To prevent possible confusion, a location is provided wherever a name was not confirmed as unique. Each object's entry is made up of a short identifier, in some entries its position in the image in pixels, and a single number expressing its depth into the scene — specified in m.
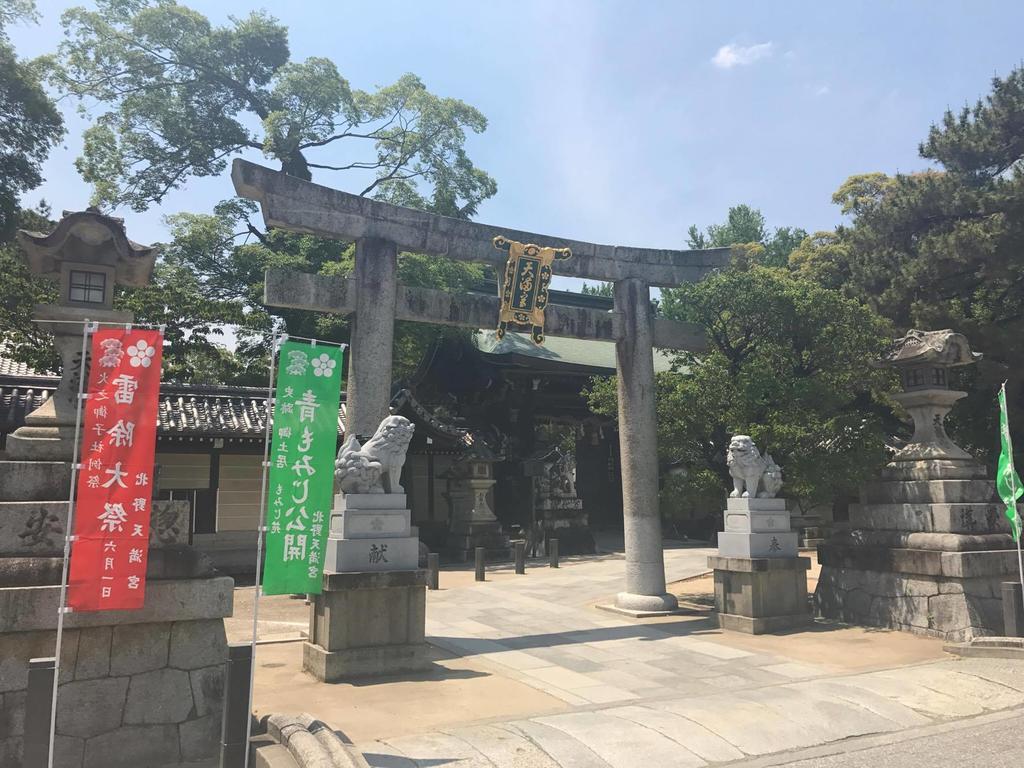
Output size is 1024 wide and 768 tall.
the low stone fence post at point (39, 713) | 4.29
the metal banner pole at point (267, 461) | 4.94
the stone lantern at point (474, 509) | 22.28
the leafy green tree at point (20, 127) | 17.95
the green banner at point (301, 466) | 6.29
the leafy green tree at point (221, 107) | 27.38
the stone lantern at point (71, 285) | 5.88
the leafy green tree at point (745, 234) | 47.72
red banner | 5.09
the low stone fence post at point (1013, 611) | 9.60
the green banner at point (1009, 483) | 10.17
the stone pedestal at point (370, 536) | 8.39
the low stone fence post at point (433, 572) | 16.16
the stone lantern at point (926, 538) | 10.53
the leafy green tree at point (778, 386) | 12.38
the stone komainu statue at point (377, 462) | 8.66
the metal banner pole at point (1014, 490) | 10.12
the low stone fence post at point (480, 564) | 17.83
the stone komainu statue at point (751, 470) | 11.55
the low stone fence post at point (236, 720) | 4.86
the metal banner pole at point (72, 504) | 4.76
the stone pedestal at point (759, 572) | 11.23
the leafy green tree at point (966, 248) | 14.98
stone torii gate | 10.32
